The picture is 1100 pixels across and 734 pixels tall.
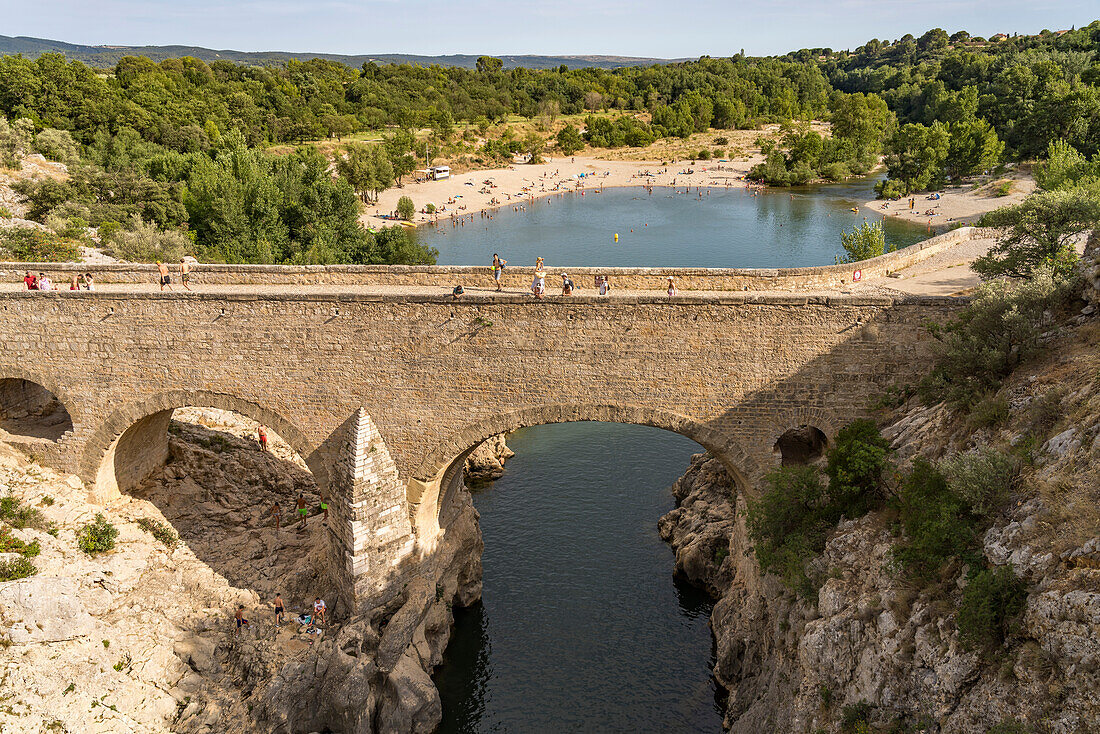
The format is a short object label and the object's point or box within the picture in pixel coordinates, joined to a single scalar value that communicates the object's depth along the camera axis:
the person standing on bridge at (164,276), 21.05
